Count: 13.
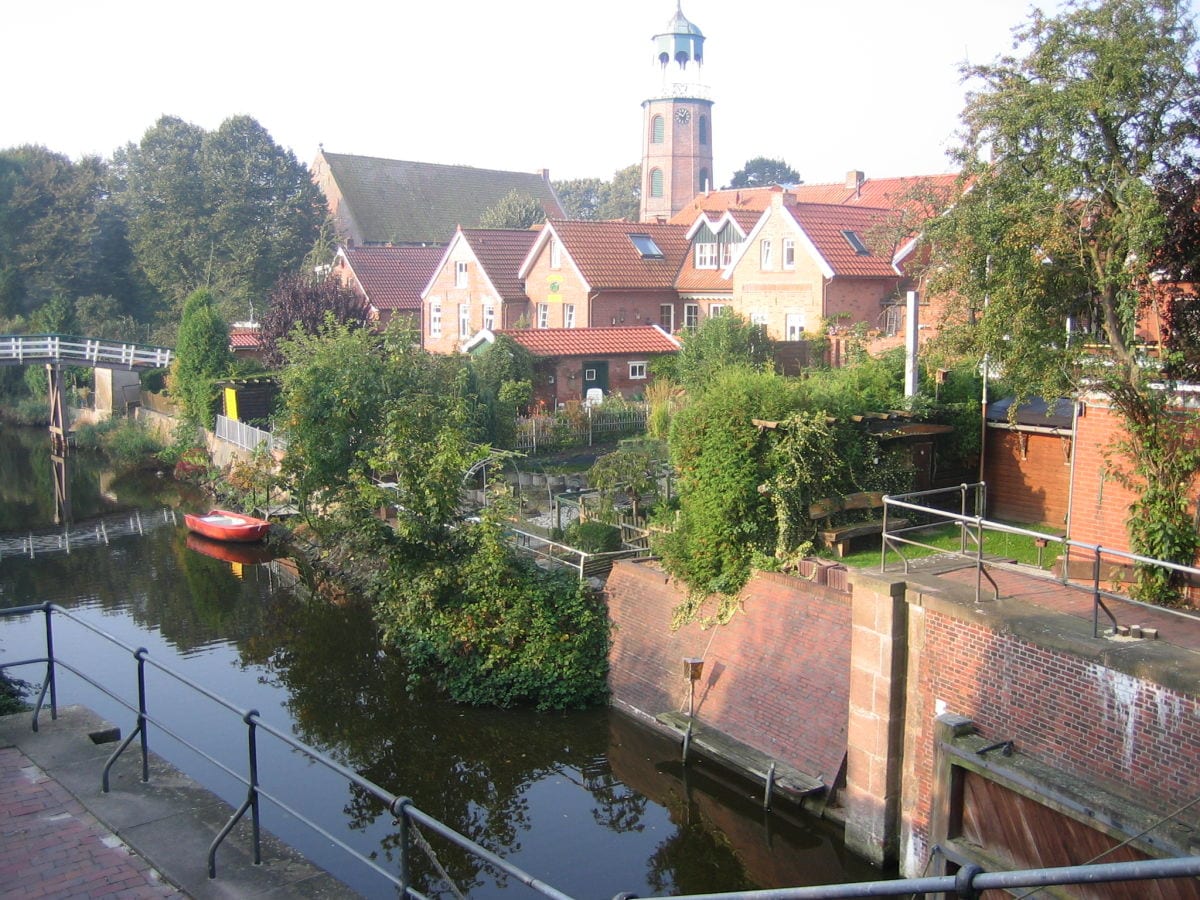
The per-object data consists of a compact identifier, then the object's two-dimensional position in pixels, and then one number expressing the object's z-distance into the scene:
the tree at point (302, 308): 43.50
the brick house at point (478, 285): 46.81
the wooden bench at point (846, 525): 17.30
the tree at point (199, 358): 39.94
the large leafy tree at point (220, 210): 63.47
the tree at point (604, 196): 116.38
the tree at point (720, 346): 33.25
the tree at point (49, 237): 62.03
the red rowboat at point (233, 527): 28.48
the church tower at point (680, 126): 81.12
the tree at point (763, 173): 117.25
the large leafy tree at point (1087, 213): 13.79
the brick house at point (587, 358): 36.94
